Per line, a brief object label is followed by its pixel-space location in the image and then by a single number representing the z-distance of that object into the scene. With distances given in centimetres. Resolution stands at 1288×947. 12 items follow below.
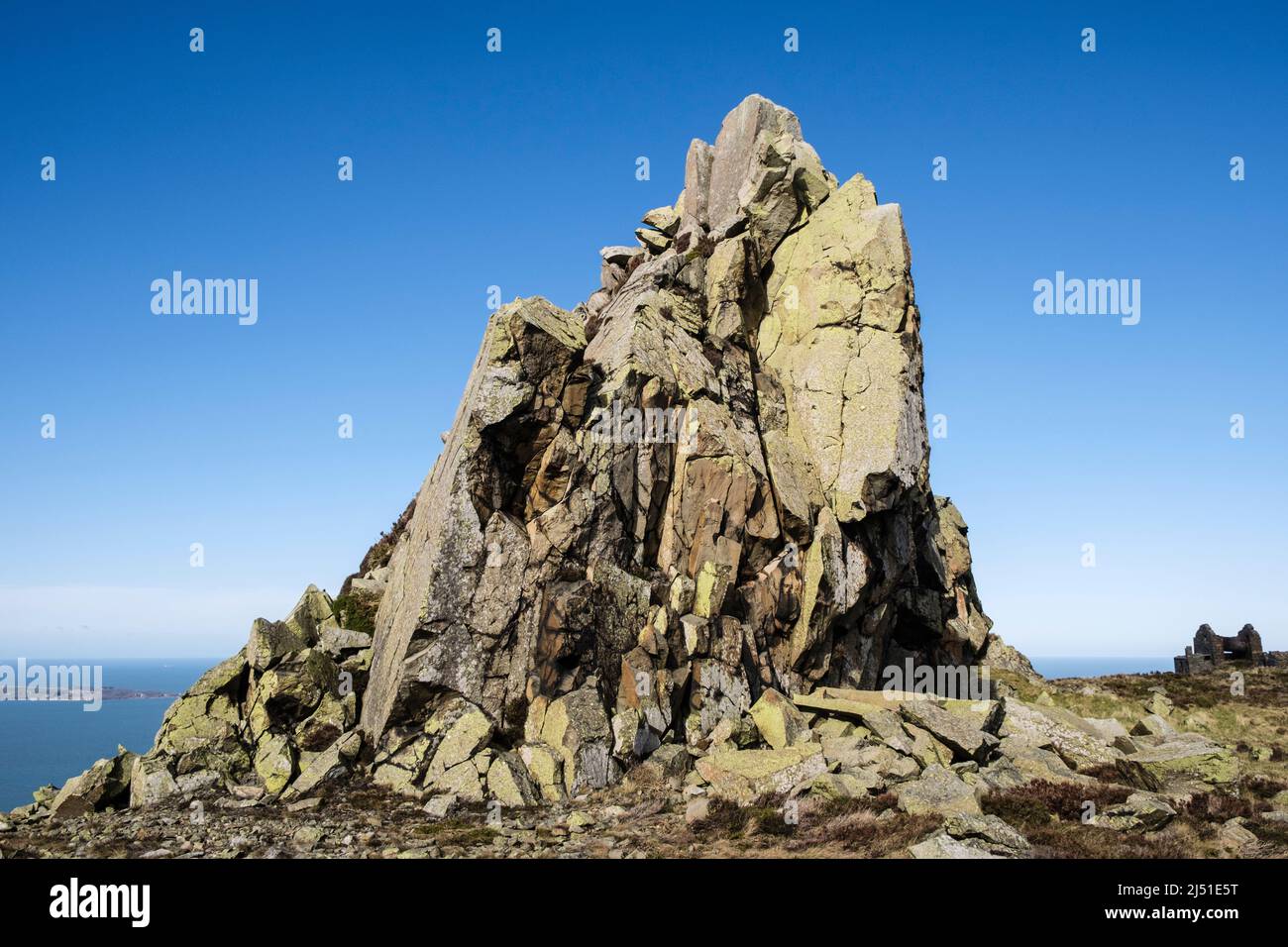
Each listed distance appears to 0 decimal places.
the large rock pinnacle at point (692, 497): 2819
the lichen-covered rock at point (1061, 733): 2944
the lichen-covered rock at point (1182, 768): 2712
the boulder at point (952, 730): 2659
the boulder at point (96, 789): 2522
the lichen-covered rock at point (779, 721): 2830
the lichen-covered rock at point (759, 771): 2400
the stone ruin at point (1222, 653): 7256
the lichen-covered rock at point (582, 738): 2548
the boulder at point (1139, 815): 2112
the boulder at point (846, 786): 2314
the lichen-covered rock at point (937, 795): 2164
